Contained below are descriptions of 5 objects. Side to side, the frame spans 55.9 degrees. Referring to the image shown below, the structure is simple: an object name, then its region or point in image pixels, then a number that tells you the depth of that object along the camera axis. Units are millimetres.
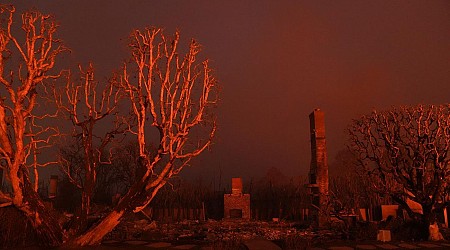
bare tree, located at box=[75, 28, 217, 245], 9609
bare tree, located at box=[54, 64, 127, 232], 10656
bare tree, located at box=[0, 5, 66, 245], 8781
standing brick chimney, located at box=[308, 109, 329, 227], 17562
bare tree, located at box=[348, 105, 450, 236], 12406
